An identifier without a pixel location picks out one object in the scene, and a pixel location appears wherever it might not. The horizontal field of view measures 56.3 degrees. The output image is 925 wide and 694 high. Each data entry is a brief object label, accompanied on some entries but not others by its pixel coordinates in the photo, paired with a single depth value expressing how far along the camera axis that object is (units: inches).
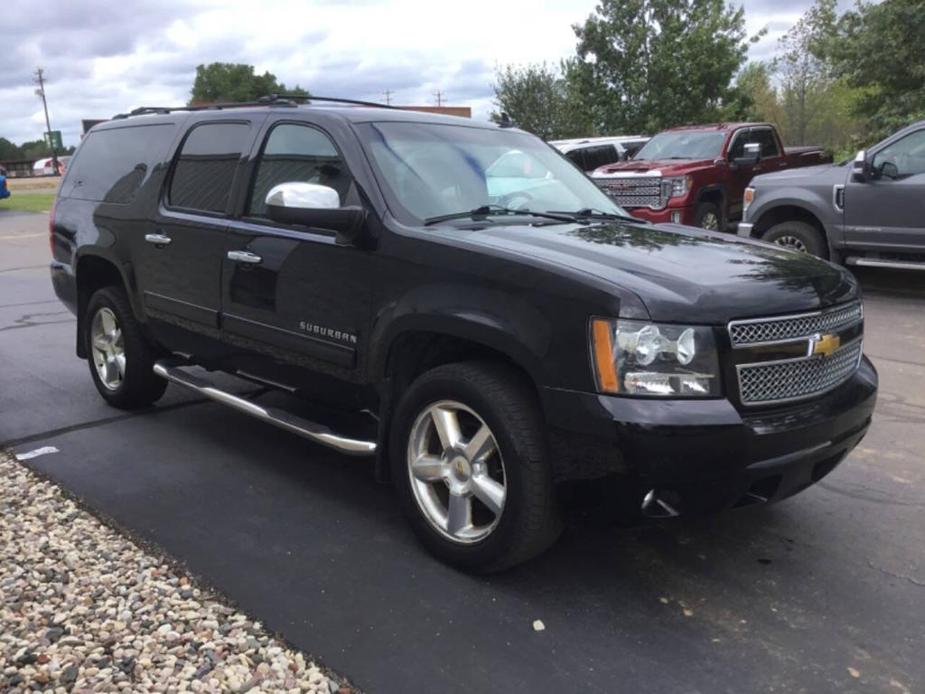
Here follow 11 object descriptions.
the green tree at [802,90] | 1347.2
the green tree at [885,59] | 662.5
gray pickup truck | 362.6
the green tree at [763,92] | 1385.0
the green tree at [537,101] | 1282.0
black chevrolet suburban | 117.3
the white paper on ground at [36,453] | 196.2
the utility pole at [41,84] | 3216.0
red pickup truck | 464.1
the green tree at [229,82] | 3356.3
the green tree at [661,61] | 1010.7
